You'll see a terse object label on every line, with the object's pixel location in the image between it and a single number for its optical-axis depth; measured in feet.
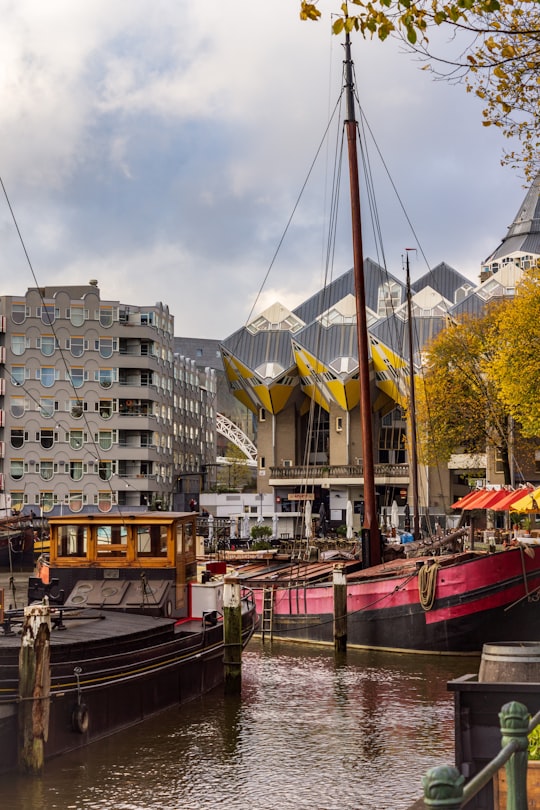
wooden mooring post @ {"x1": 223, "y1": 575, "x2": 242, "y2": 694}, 84.99
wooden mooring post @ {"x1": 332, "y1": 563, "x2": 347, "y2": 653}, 109.40
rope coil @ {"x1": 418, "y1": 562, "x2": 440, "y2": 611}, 101.55
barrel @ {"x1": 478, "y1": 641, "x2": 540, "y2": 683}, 37.01
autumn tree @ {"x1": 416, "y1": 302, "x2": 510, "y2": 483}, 225.97
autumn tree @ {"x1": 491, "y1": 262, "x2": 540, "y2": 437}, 162.77
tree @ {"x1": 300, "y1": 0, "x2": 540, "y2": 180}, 37.86
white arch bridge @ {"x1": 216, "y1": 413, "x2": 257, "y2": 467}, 582.76
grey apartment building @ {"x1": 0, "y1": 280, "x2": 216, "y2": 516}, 333.62
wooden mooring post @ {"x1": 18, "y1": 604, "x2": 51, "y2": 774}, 58.59
